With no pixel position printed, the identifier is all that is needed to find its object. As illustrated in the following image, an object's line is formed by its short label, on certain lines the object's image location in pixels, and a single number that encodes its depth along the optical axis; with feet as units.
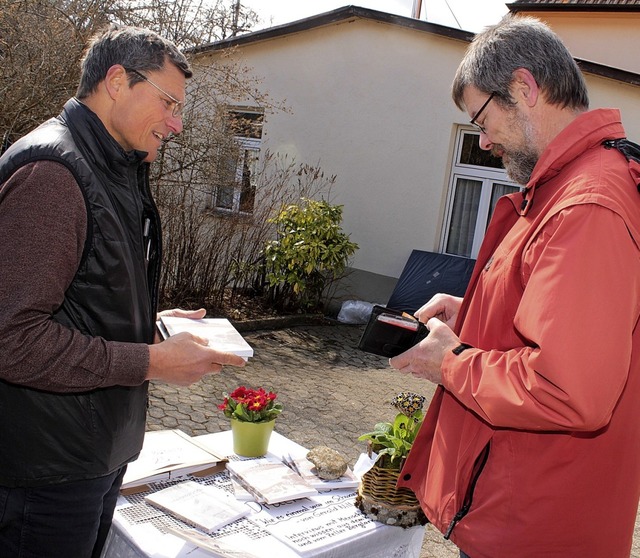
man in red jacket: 4.43
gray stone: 8.02
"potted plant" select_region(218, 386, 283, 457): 8.46
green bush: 29.12
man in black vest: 5.08
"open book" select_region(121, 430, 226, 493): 7.29
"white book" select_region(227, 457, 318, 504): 7.31
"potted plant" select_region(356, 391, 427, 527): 7.20
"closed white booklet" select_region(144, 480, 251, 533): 6.65
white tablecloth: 6.27
